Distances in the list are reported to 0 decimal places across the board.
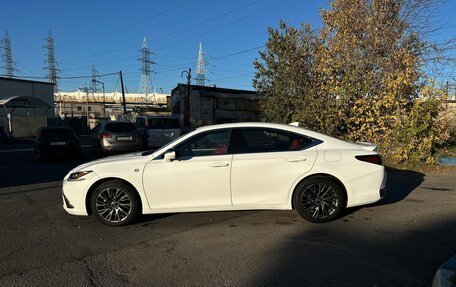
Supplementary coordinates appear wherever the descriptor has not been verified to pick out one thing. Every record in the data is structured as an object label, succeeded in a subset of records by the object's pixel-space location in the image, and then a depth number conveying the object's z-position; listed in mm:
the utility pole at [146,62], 83500
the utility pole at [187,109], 27597
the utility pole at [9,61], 78750
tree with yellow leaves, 11477
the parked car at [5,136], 27903
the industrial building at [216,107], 27672
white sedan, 5691
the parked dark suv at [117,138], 15344
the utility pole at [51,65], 85812
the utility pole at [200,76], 76281
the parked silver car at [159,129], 17578
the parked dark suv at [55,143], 14625
